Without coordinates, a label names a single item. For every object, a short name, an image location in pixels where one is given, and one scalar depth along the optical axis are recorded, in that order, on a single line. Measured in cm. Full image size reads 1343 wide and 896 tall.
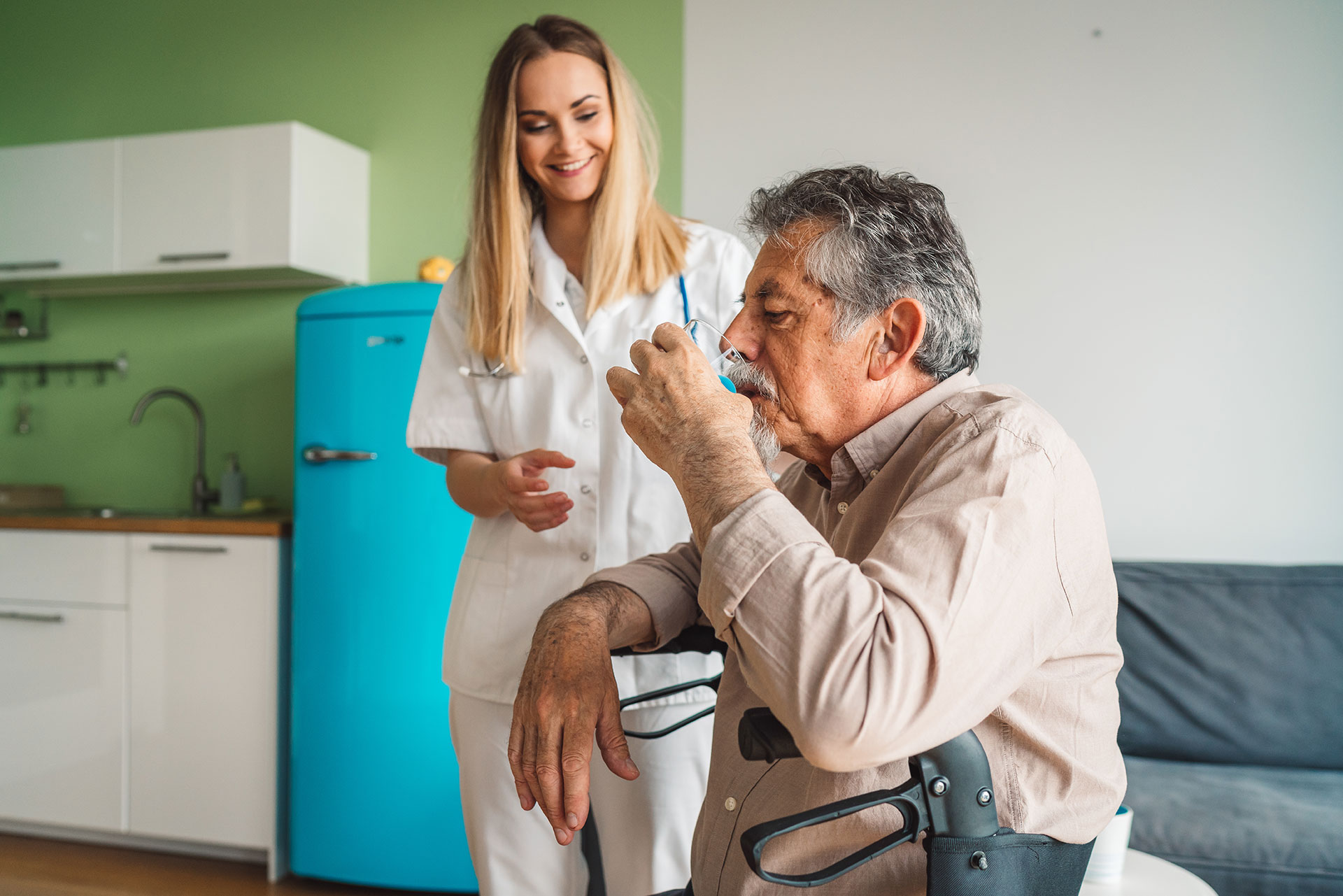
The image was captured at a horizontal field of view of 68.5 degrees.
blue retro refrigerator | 267
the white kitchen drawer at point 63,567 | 298
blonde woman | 133
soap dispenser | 329
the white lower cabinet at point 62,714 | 298
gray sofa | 213
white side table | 136
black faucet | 333
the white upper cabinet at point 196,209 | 307
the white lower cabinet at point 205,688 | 284
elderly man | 73
